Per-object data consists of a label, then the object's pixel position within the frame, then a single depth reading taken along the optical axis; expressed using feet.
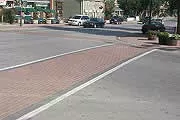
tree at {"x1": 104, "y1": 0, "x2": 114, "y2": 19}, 240.61
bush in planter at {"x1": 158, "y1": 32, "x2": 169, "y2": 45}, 72.66
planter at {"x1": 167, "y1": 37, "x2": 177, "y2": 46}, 71.61
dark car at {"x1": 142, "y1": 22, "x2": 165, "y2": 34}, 115.31
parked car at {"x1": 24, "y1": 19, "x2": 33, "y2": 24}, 157.24
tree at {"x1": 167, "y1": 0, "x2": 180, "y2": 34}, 92.04
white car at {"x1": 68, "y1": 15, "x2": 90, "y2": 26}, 155.07
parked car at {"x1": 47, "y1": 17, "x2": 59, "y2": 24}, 164.02
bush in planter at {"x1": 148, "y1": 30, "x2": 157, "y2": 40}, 84.21
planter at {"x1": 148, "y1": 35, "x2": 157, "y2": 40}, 84.52
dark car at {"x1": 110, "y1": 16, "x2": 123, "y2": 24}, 196.96
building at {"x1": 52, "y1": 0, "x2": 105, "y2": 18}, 224.18
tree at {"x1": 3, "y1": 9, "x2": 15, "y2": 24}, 149.38
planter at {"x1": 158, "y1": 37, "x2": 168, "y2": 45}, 72.79
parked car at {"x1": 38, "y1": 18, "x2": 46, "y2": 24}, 162.39
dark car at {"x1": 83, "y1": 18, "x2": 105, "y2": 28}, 143.01
